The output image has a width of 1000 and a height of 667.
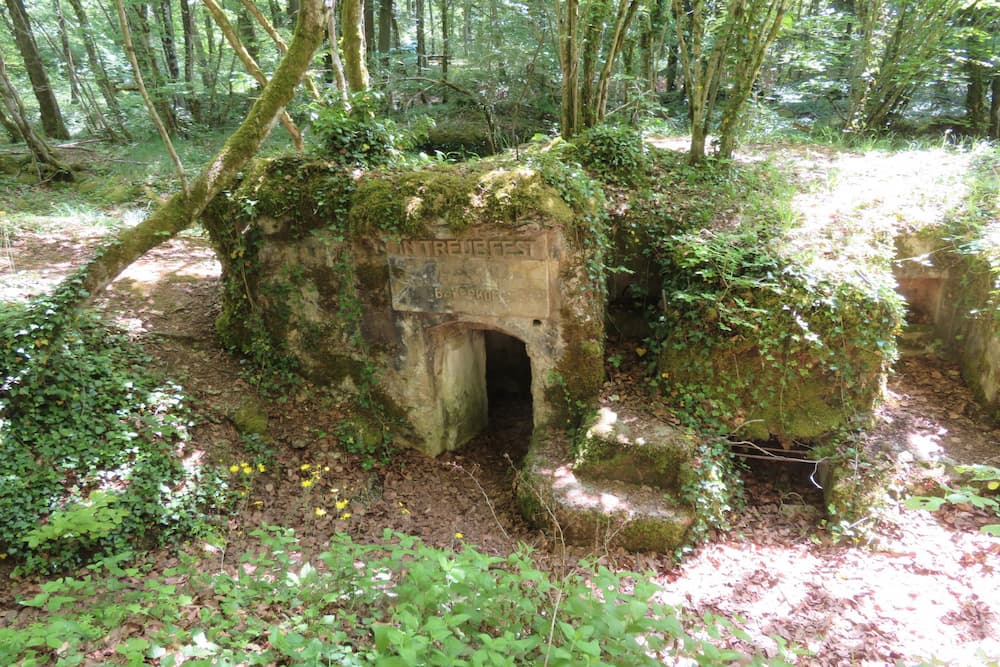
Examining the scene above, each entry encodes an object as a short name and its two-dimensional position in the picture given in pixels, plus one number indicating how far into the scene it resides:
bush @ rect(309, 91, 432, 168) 6.44
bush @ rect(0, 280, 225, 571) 4.37
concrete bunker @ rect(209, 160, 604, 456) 5.74
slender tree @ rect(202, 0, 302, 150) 7.07
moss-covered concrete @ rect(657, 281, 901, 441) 5.66
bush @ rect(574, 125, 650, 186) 7.94
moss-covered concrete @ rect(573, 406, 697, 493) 5.49
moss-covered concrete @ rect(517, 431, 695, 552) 5.21
